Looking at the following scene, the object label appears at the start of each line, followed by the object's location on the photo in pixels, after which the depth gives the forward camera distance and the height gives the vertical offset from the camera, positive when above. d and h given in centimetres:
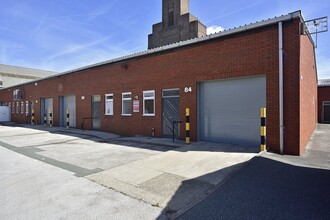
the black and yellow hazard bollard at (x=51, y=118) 1901 -53
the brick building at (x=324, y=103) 2416 +84
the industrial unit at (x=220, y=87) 711 +106
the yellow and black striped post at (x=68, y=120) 1647 -66
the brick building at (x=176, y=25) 2950 +1224
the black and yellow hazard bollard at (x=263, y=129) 683 -58
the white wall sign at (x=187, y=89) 951 +98
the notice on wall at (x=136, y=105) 1186 +33
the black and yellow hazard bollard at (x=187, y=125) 894 -60
